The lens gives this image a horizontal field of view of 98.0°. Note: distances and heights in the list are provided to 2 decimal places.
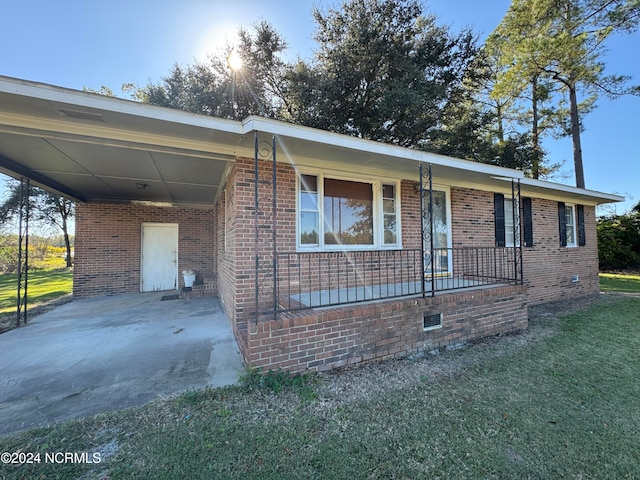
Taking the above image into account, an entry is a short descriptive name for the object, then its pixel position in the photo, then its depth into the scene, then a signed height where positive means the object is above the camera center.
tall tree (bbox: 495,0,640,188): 9.95 +7.84
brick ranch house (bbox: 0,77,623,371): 3.28 +0.71
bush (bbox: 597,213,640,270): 15.33 +0.17
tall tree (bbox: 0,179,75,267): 14.04 +2.62
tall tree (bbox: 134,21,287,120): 10.75 +6.77
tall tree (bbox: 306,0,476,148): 9.37 +6.36
